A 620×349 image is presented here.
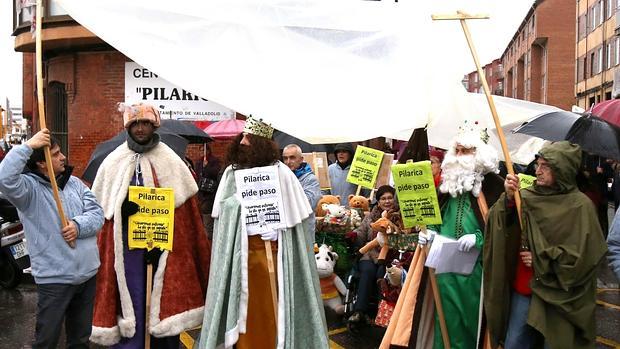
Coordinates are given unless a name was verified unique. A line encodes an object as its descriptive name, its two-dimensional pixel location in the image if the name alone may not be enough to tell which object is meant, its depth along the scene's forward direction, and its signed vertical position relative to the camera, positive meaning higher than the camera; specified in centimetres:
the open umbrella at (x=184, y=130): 1066 +36
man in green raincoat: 407 -66
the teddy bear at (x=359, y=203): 751 -55
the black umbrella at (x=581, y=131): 598 +18
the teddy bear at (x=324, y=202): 730 -53
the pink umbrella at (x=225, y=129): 1303 +47
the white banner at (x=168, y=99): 1498 +119
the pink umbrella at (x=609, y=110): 769 +47
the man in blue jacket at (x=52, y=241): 439 -57
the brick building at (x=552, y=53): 5903 +890
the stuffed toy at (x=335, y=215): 715 -65
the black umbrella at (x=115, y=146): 834 +9
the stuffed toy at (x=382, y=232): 623 -73
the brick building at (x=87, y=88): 1476 +144
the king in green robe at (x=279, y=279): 452 -84
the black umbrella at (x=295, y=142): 1048 +14
